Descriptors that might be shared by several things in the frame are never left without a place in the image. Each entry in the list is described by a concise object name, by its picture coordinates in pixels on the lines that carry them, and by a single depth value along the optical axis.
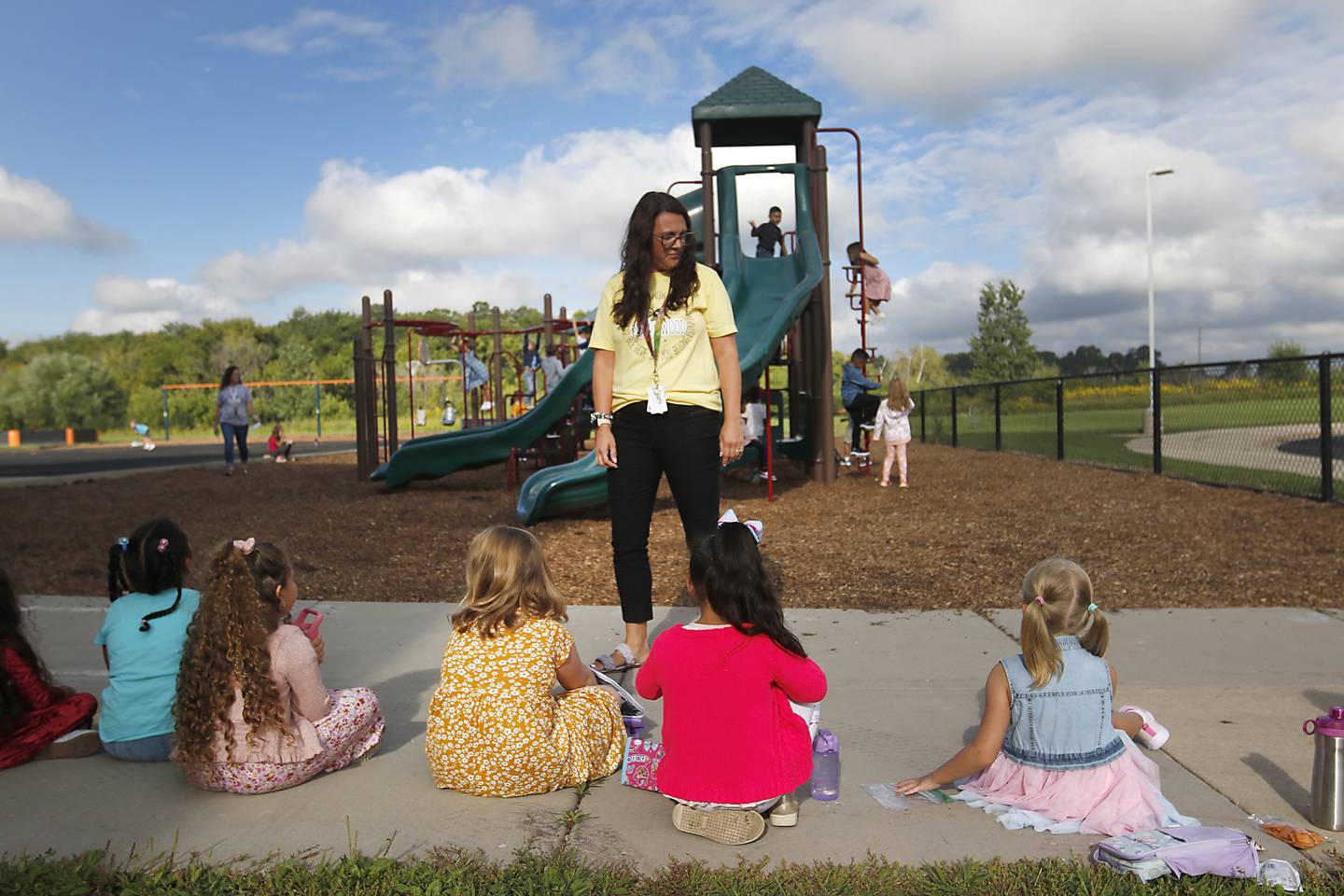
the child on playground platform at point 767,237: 13.82
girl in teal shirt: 3.48
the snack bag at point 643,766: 3.21
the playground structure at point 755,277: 11.85
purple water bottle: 3.10
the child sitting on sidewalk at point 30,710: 3.49
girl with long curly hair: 3.13
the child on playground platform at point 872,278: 13.35
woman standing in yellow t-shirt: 4.24
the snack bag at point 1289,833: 2.70
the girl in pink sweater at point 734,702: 2.83
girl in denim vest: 2.89
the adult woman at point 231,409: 16.41
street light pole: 25.69
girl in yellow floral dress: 3.12
